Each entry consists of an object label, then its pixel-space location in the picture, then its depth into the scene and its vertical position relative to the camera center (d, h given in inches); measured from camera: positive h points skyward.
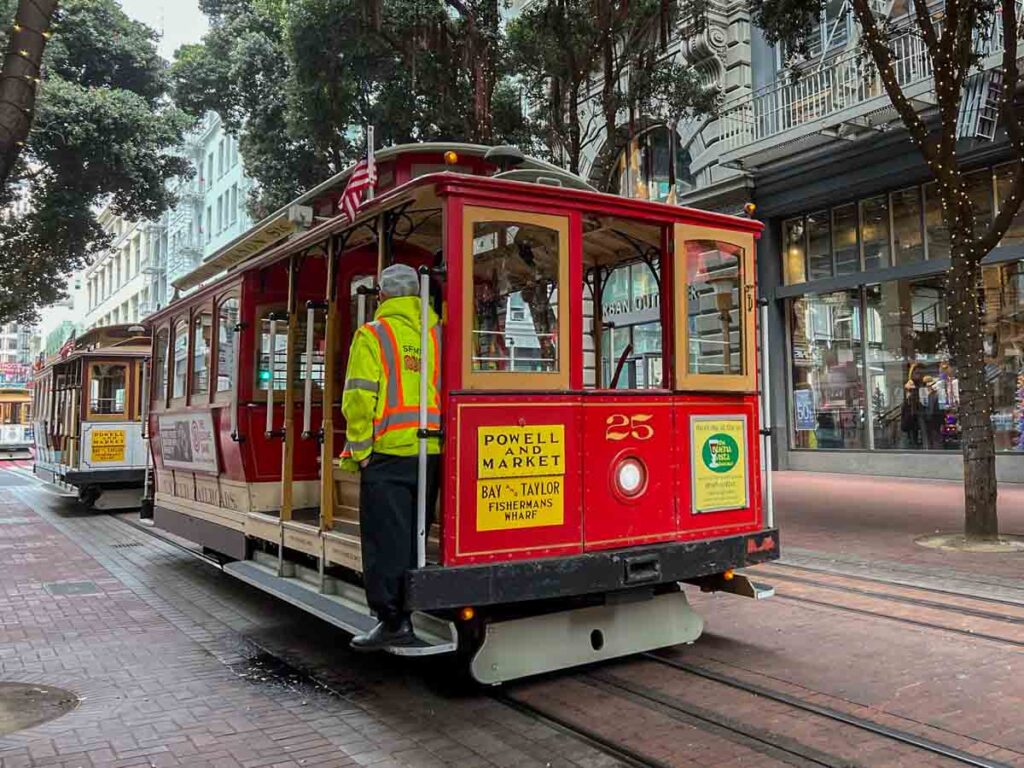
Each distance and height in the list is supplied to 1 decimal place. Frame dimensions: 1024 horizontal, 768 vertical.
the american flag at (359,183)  220.8 +65.9
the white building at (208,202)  1636.3 +479.6
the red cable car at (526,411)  176.2 +3.2
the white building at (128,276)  2102.6 +444.8
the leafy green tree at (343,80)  535.2 +253.4
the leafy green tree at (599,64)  486.9 +228.3
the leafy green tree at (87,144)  790.5 +279.0
